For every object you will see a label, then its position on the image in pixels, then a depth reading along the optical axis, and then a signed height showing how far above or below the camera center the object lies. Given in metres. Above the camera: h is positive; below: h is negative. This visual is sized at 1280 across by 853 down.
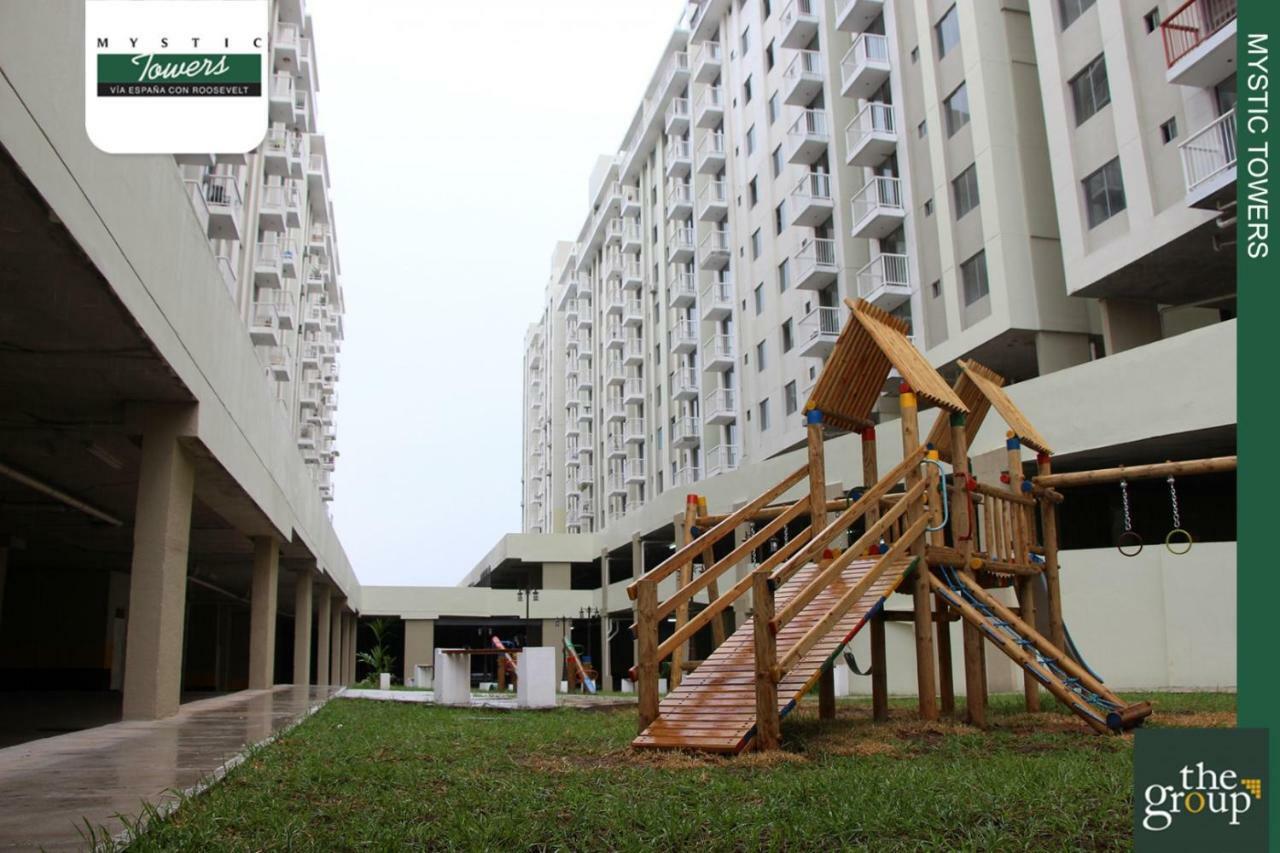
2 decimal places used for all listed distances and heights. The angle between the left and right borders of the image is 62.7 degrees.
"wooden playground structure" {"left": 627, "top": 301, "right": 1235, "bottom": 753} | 8.54 +0.41
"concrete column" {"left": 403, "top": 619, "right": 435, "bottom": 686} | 59.75 -1.18
